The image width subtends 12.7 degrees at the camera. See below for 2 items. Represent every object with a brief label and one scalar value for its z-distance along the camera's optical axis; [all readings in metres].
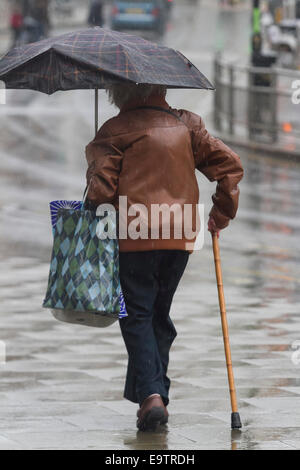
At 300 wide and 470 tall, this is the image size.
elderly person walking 6.22
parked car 54.50
